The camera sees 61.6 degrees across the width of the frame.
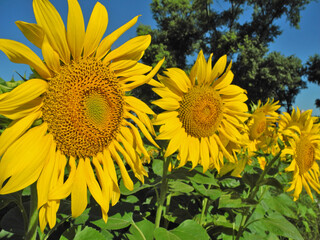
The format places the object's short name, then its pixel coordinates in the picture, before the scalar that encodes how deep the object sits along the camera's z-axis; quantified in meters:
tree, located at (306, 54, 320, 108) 23.62
